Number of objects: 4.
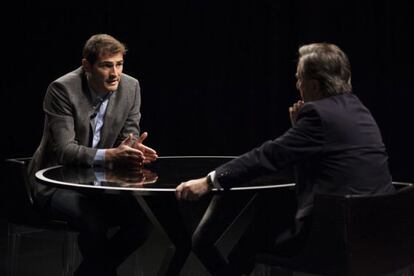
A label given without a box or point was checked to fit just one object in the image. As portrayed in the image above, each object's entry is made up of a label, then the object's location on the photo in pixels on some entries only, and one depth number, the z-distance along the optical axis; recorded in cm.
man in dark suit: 446
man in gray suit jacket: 583
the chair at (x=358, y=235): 423
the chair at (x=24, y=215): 645
